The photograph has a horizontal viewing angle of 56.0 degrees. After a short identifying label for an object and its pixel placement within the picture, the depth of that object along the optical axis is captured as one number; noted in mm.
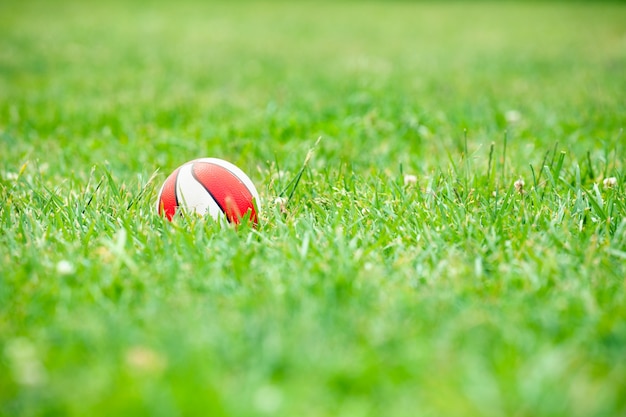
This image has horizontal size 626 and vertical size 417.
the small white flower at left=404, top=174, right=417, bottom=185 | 2861
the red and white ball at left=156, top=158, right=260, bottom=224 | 2432
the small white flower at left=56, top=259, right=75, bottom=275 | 1914
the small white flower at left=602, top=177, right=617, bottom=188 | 2688
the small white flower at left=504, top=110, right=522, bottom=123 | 4094
